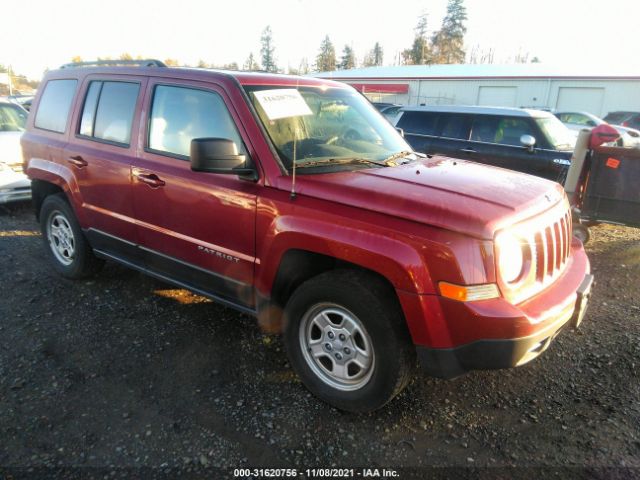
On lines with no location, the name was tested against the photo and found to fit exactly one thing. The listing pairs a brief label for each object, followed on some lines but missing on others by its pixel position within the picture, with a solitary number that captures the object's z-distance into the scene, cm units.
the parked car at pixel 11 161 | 713
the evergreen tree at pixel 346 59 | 7444
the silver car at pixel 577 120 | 1728
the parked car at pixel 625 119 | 1781
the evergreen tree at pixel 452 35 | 6631
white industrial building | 2694
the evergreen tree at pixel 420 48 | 6819
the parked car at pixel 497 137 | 793
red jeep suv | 243
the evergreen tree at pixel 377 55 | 8325
